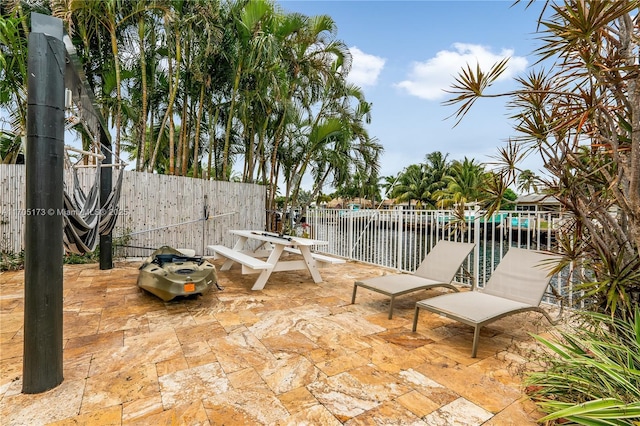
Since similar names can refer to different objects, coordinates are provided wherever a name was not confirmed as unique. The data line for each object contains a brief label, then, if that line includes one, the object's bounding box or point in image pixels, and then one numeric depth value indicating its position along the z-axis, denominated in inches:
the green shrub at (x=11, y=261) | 221.1
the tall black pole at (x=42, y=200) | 79.6
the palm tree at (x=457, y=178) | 901.5
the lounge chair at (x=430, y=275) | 147.0
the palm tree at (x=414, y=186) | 1083.3
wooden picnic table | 183.5
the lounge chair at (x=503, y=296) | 110.4
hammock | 121.4
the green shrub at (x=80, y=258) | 246.4
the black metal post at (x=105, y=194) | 211.0
